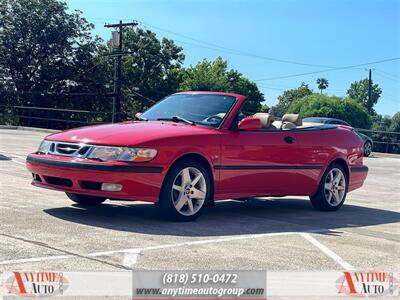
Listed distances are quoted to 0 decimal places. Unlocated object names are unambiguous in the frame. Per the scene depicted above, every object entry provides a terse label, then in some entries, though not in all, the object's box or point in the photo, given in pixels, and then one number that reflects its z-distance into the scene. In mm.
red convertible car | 6254
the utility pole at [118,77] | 40406
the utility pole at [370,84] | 65875
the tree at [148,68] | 61344
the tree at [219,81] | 75312
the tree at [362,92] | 118625
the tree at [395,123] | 59406
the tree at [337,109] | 56175
